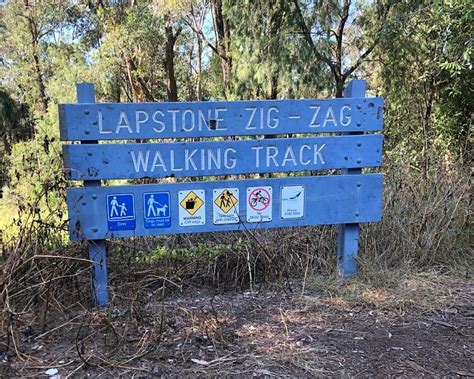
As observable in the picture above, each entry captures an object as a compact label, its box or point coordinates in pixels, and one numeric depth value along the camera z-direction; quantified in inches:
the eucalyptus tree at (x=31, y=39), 756.0
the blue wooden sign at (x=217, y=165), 109.6
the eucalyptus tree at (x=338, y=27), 390.0
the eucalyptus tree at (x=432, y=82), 217.2
